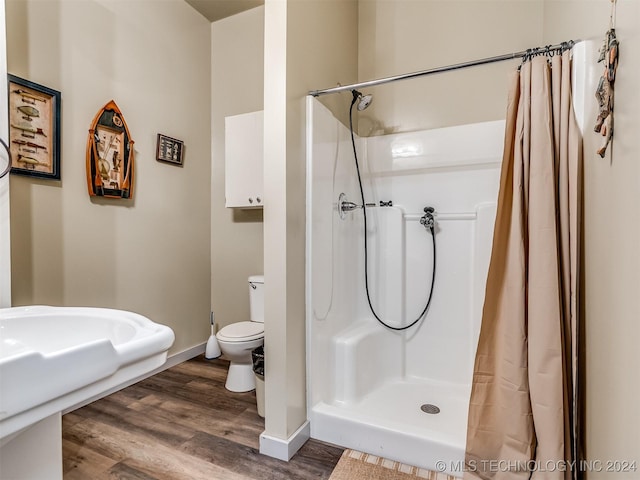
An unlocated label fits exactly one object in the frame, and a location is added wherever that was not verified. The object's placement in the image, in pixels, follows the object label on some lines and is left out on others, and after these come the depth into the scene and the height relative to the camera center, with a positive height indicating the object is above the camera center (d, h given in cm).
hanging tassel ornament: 89 +41
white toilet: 221 -75
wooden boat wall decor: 212 +53
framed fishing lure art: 174 +58
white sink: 58 -28
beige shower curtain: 121 -22
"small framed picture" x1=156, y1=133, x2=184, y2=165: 260 +68
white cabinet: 259 +60
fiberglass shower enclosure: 176 -28
